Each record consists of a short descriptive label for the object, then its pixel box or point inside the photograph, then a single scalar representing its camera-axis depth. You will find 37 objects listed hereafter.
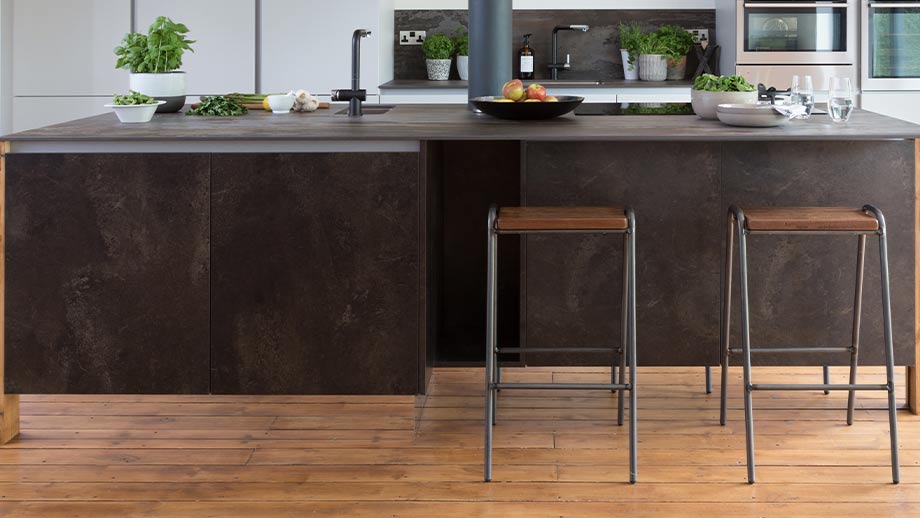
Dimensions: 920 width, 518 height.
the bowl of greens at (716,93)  3.95
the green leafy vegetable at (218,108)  4.28
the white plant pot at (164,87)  4.30
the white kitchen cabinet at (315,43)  6.31
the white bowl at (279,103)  4.39
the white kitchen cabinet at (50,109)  6.38
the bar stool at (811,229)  3.25
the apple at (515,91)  4.10
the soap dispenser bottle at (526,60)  6.80
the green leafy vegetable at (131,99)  3.92
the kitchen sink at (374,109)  4.46
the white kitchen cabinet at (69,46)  6.31
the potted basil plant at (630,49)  6.79
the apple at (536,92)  4.10
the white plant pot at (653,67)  6.71
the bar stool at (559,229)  3.21
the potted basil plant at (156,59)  4.26
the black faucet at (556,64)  6.89
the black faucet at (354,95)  4.14
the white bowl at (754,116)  3.64
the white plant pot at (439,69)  6.85
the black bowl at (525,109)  3.98
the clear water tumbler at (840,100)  3.81
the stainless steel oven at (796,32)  6.37
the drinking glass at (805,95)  3.81
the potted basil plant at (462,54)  6.84
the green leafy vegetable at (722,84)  3.99
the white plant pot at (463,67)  6.83
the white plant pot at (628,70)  6.87
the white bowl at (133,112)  3.89
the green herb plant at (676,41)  6.75
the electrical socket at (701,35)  7.00
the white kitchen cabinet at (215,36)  6.32
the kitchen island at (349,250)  3.52
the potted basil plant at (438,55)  6.84
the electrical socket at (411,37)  7.08
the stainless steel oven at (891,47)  6.34
